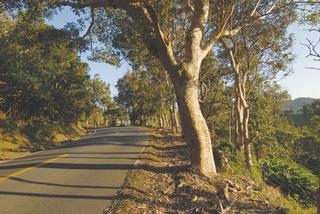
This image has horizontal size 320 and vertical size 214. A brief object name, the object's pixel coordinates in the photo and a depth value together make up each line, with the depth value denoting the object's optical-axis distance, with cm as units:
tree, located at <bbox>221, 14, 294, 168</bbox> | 1608
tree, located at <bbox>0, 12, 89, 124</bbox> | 1387
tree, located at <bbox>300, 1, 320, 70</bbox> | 1182
